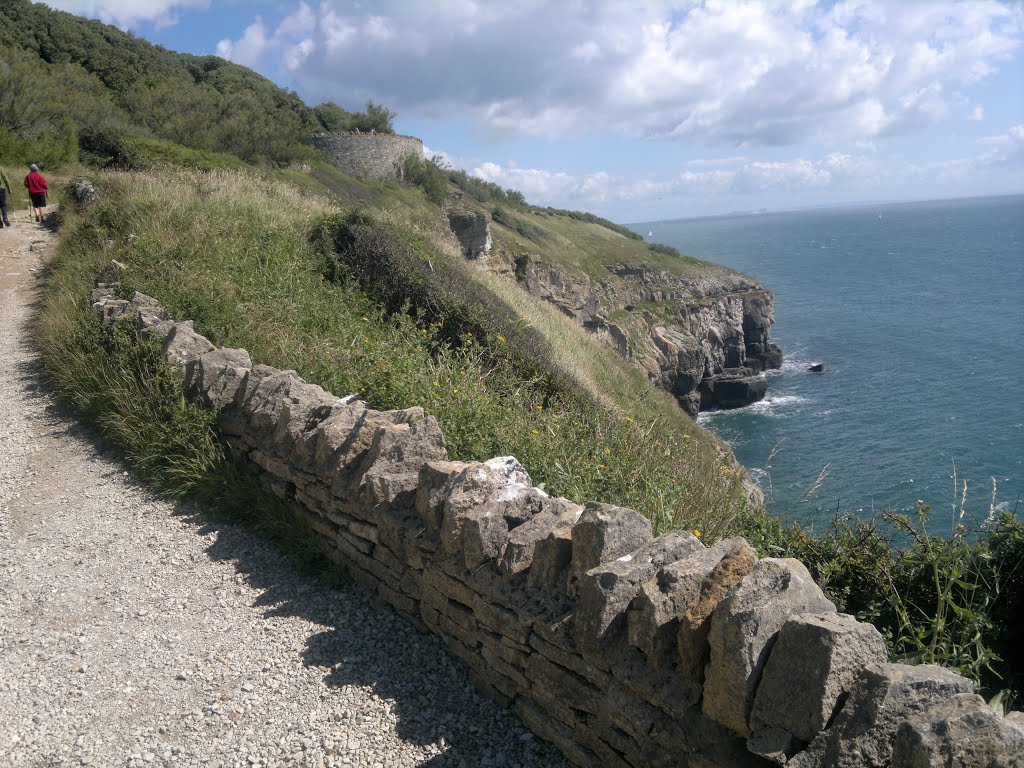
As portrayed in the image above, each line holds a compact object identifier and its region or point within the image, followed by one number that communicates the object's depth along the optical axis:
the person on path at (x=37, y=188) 18.76
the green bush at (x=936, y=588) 3.57
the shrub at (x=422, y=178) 38.13
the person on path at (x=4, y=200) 18.28
